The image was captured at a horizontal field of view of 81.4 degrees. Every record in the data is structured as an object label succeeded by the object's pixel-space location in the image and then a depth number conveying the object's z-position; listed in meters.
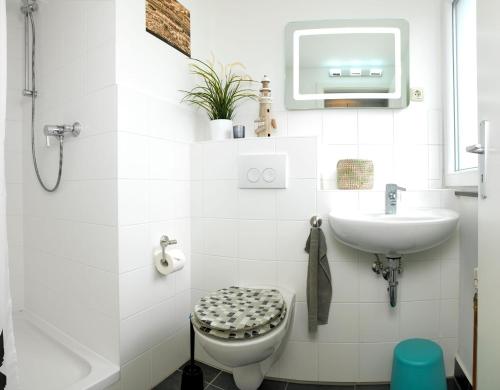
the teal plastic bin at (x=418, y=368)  1.09
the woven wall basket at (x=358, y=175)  1.47
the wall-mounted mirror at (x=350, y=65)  1.59
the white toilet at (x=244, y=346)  1.00
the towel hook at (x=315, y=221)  1.35
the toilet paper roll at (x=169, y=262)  1.31
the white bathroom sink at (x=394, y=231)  1.08
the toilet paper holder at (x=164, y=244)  1.32
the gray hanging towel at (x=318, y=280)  1.30
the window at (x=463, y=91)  1.37
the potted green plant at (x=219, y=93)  1.55
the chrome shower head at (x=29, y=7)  1.54
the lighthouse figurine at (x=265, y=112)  1.55
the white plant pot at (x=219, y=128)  1.54
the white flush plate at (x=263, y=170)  1.38
